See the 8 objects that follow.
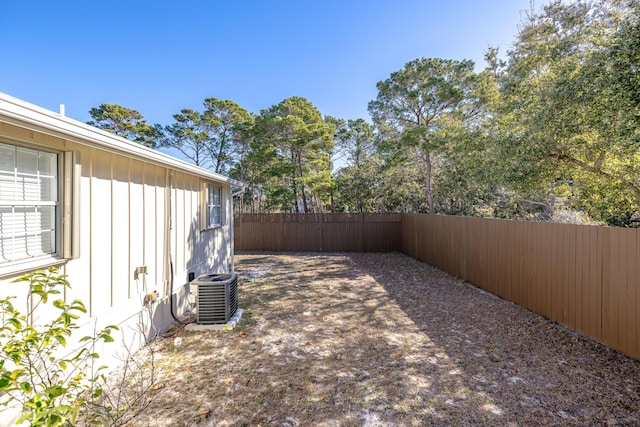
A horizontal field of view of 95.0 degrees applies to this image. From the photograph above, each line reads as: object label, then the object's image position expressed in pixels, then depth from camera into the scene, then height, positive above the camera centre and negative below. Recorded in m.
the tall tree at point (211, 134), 17.72 +4.73
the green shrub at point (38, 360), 1.21 -0.77
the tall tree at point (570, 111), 4.55 +1.73
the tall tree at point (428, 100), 11.30 +4.43
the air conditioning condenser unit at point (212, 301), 4.25 -1.34
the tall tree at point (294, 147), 12.98 +2.94
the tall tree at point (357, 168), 16.20 +2.50
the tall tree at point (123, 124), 18.94 +5.60
